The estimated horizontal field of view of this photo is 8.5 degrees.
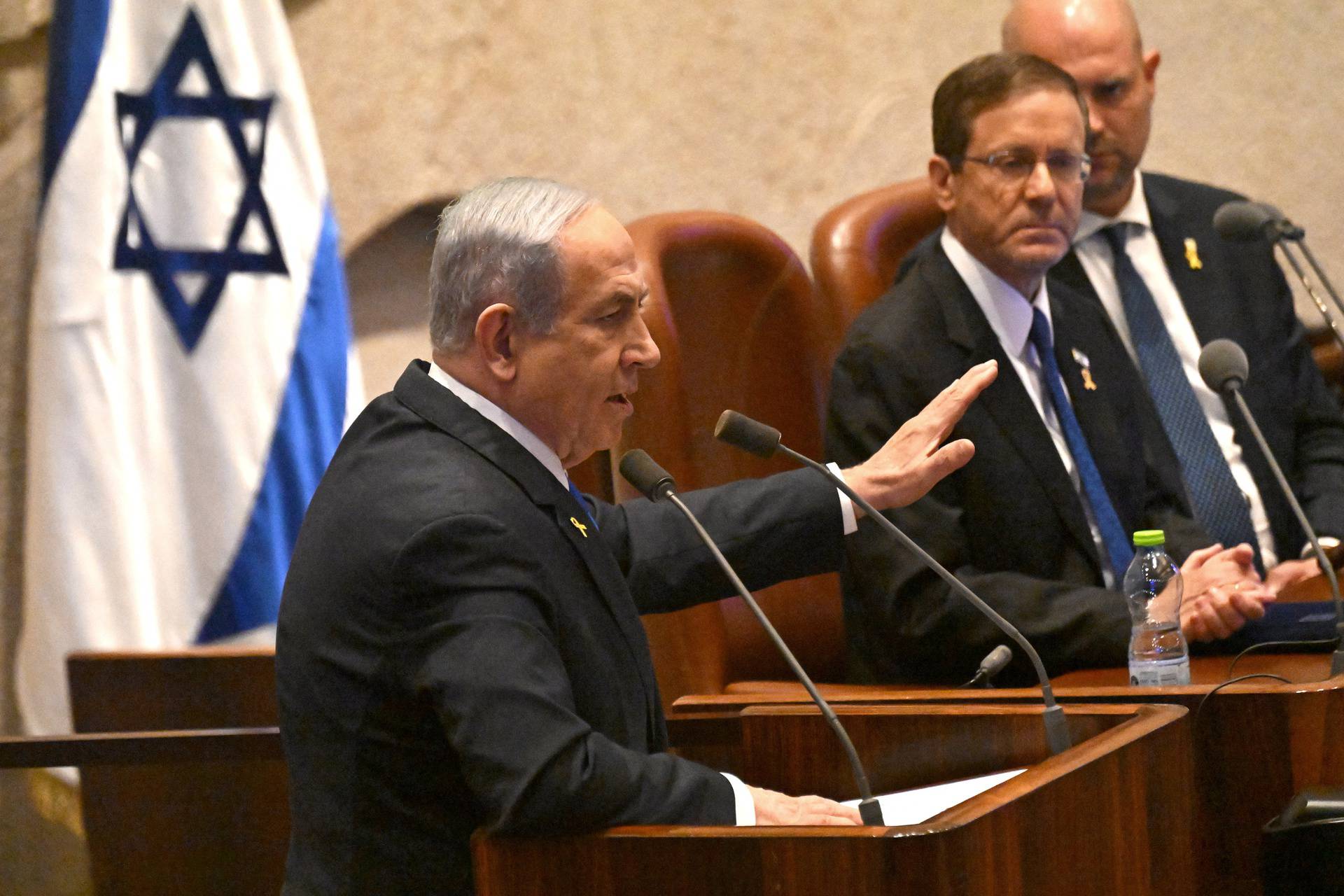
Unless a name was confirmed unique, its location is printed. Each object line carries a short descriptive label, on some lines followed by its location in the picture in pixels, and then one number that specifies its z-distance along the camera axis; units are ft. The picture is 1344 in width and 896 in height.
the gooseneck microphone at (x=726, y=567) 27.91
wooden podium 27.60
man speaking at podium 27.91
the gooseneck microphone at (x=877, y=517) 28.43
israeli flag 31.71
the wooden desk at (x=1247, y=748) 29.01
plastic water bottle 29.49
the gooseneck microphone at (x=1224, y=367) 29.90
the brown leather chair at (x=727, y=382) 30.82
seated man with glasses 30.14
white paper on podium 28.28
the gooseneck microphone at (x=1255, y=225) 30.36
